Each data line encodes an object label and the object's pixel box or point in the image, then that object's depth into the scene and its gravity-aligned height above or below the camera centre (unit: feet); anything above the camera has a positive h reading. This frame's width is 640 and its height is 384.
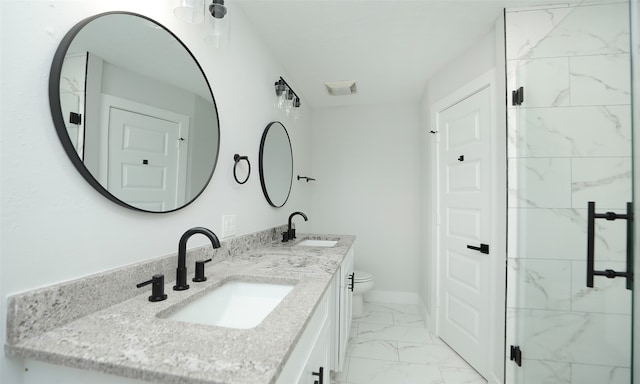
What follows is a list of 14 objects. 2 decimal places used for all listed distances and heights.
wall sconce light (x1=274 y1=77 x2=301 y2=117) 6.77 +2.72
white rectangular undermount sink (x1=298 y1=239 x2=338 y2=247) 7.41 -1.23
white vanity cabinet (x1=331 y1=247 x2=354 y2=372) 5.25 -2.50
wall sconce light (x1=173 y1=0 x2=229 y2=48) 3.36 +2.42
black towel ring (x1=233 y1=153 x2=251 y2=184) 4.95 +0.71
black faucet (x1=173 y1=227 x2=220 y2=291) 2.95 -0.77
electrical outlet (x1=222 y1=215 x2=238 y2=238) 4.68 -0.51
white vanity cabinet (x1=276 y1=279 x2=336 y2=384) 2.22 -1.60
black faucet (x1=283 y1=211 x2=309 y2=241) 7.00 -0.95
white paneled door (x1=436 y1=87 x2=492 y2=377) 6.07 -0.61
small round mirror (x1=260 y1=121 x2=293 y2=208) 6.31 +0.90
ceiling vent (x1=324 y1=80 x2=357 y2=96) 8.78 +3.86
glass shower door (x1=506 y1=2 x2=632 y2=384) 3.14 +0.26
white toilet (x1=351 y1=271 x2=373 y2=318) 8.65 -2.90
